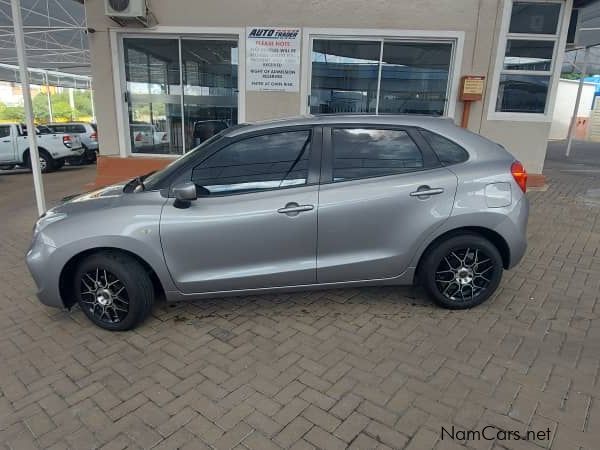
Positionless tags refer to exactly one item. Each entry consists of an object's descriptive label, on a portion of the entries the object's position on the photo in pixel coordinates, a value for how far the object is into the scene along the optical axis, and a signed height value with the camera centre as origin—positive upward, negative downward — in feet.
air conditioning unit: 21.89 +6.00
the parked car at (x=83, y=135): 44.32 -1.66
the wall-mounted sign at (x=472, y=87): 23.71 +2.73
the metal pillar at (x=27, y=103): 15.31 +0.58
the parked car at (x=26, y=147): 40.19 -2.87
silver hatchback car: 9.86 -2.29
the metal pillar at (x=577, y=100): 46.78 +4.32
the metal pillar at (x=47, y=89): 79.23 +5.73
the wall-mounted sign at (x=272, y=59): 23.95 +3.99
